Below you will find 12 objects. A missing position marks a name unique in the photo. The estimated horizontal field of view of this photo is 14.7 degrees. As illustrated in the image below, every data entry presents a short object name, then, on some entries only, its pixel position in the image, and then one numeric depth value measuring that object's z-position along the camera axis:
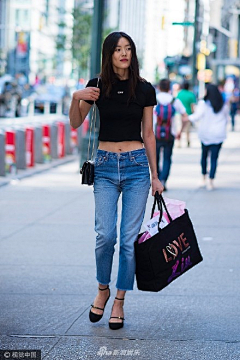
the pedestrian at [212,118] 13.96
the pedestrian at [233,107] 35.44
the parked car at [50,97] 50.09
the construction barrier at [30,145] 17.70
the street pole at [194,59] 36.00
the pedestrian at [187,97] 23.22
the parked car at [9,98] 41.91
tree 49.47
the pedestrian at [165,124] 13.81
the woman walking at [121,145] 5.92
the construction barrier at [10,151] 16.41
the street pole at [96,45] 16.88
